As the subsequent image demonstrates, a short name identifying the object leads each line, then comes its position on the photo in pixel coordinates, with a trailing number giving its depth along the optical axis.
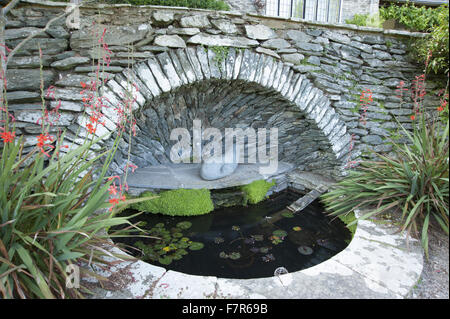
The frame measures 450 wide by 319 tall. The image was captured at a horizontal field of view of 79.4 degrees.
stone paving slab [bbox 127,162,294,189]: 3.53
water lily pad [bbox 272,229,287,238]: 2.82
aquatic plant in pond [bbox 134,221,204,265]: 2.39
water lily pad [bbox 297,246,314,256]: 2.52
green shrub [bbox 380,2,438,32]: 3.68
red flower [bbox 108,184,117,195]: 1.31
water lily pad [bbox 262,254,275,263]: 2.39
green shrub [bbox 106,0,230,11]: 3.61
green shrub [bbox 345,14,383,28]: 4.60
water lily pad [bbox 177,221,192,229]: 3.04
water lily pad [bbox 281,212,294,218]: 3.28
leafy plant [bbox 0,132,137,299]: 1.22
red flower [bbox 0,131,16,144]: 1.33
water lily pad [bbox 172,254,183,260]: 2.39
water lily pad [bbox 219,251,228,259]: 2.46
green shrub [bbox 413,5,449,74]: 3.04
